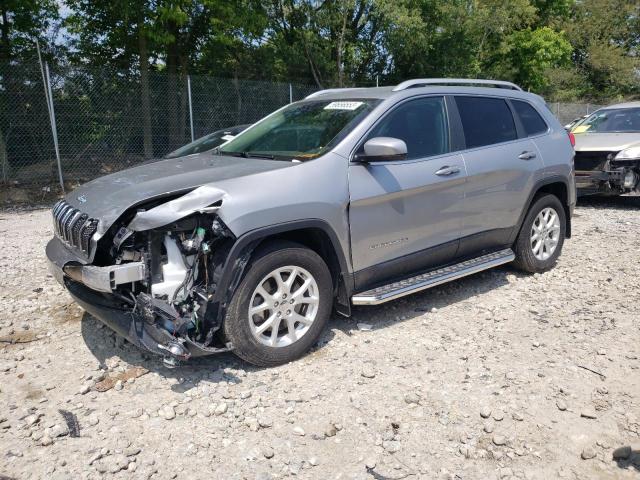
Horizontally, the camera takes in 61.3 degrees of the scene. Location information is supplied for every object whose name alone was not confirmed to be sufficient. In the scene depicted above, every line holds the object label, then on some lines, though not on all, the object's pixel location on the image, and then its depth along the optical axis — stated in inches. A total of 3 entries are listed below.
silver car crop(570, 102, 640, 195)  351.9
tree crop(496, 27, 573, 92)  1110.4
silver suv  131.9
